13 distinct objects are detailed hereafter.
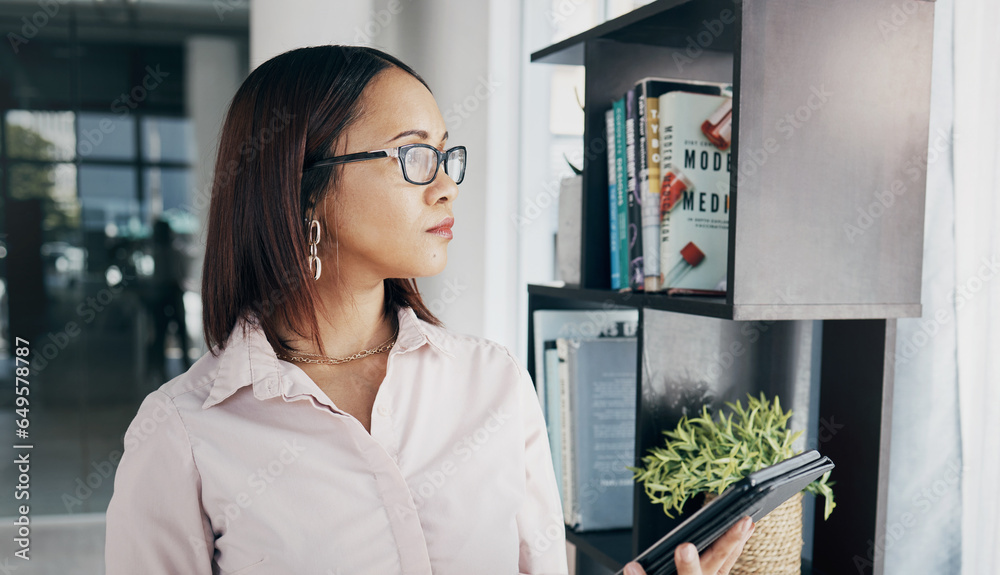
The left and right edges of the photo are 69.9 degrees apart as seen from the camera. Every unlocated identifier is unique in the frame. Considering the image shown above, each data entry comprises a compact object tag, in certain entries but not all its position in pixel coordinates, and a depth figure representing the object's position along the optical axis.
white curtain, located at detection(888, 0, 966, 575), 1.16
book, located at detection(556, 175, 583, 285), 1.54
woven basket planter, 1.13
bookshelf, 1.03
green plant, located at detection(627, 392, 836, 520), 1.15
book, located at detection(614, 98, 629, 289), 1.34
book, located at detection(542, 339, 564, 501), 1.58
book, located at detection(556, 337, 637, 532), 1.53
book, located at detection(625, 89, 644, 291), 1.29
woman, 1.02
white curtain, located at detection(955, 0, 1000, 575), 1.07
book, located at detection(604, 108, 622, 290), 1.38
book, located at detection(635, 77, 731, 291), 1.25
